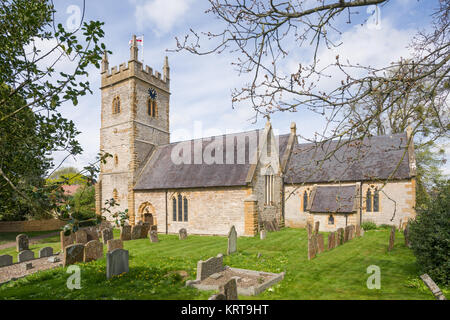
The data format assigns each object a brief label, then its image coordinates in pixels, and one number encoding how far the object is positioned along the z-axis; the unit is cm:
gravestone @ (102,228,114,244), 1683
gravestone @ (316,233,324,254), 1230
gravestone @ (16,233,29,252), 1551
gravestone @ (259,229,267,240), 1666
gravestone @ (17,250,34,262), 1298
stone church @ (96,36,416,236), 1906
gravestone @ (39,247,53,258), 1391
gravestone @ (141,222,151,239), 1940
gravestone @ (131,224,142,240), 1865
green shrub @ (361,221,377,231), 1925
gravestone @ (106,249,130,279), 881
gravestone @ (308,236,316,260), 1132
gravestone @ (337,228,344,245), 1436
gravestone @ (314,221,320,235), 1788
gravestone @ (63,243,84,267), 1091
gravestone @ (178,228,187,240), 1786
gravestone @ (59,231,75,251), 1468
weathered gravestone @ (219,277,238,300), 604
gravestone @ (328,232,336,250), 1316
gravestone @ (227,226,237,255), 1288
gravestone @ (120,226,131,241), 1772
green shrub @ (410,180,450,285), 733
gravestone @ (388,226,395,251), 1246
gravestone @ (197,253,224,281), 821
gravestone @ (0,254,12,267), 1230
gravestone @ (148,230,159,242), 1686
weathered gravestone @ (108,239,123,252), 1230
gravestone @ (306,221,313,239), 1500
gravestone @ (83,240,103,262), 1145
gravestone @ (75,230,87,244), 1550
